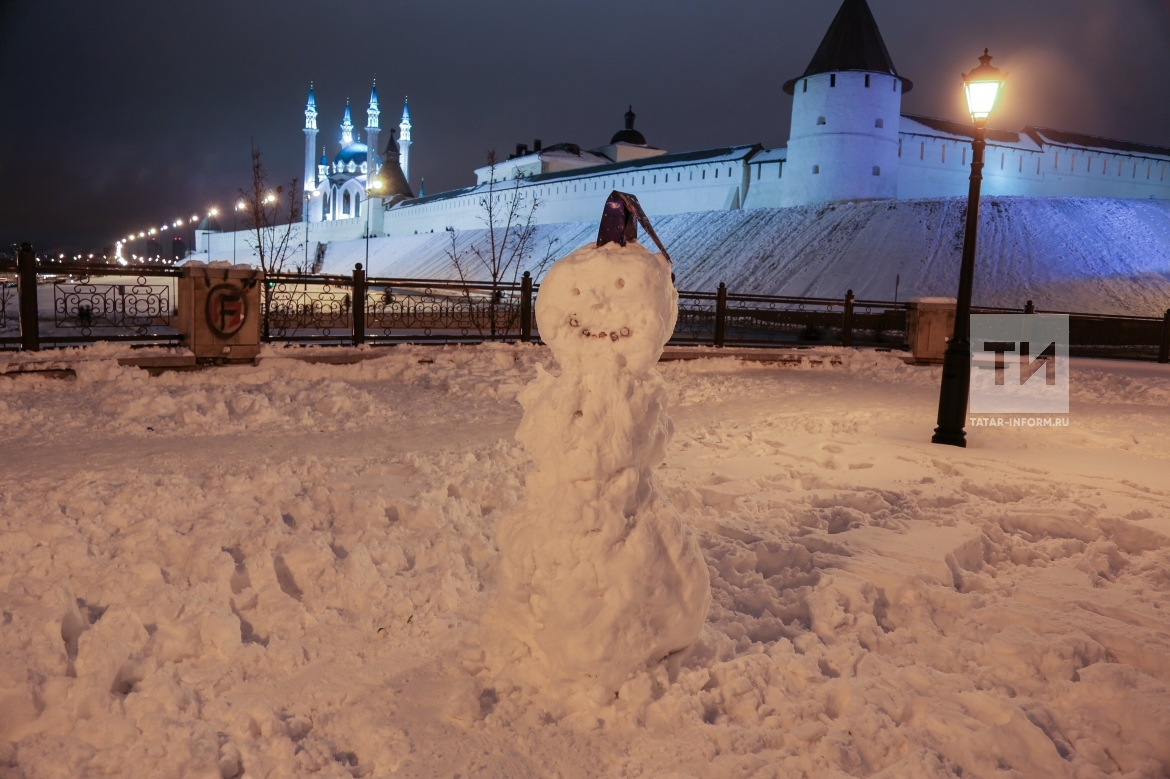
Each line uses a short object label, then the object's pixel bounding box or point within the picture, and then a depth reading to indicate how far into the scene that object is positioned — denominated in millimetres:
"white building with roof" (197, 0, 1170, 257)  50719
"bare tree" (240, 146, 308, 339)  20062
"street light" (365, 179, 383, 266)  83625
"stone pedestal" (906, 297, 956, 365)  15328
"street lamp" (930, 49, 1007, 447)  7668
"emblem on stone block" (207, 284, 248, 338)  10391
